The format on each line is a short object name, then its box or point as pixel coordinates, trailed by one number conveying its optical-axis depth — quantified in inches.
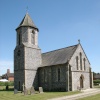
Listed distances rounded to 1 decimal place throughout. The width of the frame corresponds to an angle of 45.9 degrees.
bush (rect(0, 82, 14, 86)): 1857.3
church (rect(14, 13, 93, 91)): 917.2
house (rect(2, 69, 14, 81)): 2484.9
